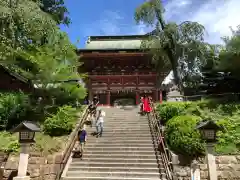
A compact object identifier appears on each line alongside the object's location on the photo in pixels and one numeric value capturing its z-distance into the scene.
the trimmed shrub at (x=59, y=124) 9.95
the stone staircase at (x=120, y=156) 7.81
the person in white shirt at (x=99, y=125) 10.52
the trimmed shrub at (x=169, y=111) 10.80
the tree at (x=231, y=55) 13.31
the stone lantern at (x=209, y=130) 6.02
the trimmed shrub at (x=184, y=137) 7.98
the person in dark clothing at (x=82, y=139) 9.34
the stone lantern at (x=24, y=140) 6.80
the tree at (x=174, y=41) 15.34
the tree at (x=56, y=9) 17.48
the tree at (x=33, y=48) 11.27
